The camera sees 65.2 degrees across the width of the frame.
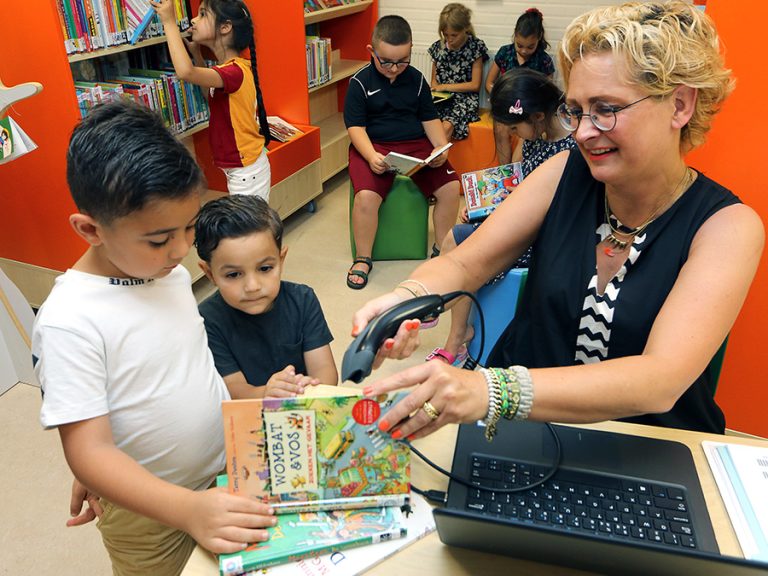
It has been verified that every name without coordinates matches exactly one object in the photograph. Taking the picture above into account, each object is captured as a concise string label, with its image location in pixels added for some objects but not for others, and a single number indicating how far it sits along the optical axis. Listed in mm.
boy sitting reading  3223
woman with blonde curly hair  911
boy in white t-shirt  874
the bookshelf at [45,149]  2229
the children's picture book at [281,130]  3627
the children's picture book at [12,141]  1955
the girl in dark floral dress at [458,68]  4254
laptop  705
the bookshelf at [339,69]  4344
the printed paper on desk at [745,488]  837
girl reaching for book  2662
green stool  3353
